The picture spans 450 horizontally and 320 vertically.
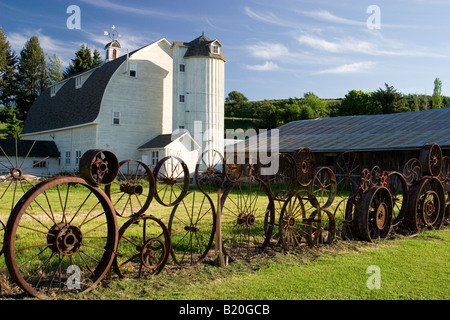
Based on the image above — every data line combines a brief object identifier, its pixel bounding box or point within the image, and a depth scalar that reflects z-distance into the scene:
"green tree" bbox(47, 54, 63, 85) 57.44
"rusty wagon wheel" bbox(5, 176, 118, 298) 4.30
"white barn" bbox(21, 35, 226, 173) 28.70
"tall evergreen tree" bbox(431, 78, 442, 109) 60.41
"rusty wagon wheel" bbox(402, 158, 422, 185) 9.91
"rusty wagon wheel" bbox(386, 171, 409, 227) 9.33
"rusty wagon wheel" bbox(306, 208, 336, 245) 7.82
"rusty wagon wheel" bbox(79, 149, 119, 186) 4.85
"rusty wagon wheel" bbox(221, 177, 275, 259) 7.19
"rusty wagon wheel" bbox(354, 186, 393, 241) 8.27
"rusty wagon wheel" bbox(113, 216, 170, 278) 5.53
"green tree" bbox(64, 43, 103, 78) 55.22
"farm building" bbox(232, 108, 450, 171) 21.50
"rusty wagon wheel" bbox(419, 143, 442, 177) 9.98
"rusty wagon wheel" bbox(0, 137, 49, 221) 5.29
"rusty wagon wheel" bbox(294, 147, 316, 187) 7.95
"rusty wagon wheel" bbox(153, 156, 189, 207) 6.03
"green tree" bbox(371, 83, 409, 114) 53.38
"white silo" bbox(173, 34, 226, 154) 30.08
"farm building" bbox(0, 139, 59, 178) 31.48
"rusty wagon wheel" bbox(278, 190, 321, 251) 7.34
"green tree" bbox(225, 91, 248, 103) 80.43
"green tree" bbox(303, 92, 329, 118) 61.03
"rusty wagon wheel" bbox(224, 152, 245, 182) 7.02
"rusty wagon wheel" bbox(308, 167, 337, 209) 8.15
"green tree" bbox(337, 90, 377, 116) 54.38
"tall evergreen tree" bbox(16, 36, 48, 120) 54.03
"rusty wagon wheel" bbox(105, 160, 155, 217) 5.57
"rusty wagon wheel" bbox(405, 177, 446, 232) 9.70
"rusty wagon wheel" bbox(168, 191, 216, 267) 6.65
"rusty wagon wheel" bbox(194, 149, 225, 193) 6.48
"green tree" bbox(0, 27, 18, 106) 52.81
